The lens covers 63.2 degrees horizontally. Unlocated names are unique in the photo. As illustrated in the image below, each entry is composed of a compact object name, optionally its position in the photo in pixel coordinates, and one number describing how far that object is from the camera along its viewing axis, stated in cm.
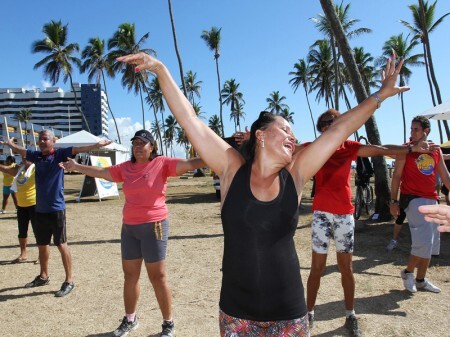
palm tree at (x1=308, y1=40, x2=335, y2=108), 4400
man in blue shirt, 521
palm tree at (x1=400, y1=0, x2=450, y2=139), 2672
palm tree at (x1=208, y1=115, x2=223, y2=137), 8930
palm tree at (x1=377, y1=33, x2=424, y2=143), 4031
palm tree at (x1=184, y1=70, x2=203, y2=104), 6425
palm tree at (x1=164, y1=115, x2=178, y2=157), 9106
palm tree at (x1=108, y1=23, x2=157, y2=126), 3955
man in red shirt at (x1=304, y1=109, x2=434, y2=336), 377
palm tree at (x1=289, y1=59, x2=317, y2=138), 5703
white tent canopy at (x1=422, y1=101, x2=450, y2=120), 815
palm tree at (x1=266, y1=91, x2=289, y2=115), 8131
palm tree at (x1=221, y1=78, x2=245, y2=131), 7006
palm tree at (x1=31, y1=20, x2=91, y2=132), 4238
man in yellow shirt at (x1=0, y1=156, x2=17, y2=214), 1130
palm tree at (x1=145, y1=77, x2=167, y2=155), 6347
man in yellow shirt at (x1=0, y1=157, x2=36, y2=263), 649
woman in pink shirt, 375
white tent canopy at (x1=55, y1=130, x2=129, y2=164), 2066
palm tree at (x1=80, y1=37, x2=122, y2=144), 4372
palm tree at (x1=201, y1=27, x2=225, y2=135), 4500
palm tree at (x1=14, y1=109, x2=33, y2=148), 10118
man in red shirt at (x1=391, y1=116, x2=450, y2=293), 481
